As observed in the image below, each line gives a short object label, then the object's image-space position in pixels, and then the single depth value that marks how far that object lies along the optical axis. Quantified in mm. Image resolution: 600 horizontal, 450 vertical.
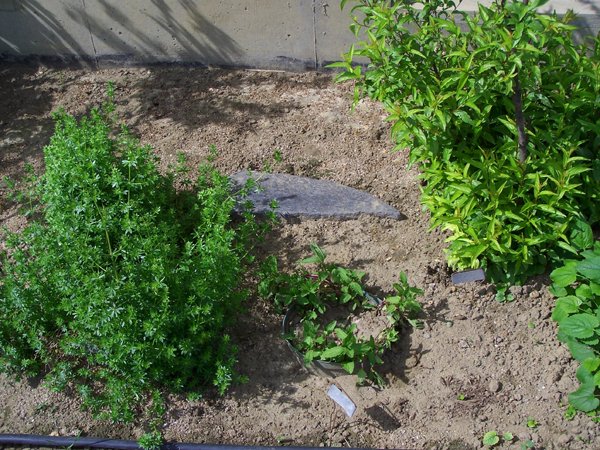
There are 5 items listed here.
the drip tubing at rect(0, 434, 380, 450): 3629
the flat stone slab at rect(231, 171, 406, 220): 4691
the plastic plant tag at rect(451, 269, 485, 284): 4125
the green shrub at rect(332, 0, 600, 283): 3814
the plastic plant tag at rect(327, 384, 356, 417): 3762
